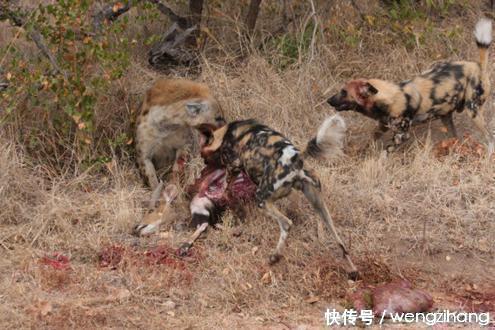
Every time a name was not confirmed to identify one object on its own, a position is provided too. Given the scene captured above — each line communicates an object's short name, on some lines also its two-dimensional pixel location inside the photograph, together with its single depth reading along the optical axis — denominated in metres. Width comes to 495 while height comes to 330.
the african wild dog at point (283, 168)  10.69
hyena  13.18
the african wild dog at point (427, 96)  13.21
